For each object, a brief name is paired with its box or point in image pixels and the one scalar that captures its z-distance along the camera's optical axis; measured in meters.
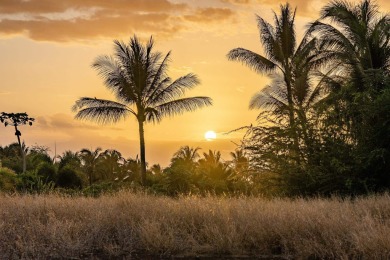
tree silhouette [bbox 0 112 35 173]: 55.17
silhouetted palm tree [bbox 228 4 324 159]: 31.44
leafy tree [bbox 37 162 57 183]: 36.94
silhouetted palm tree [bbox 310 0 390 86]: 27.59
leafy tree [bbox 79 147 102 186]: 44.25
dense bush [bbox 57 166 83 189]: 37.06
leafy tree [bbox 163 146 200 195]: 31.95
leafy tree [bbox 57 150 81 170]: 38.48
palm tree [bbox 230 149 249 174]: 22.67
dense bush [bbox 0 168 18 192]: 29.83
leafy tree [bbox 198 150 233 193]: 30.09
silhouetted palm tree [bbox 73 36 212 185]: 32.03
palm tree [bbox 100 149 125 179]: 44.94
